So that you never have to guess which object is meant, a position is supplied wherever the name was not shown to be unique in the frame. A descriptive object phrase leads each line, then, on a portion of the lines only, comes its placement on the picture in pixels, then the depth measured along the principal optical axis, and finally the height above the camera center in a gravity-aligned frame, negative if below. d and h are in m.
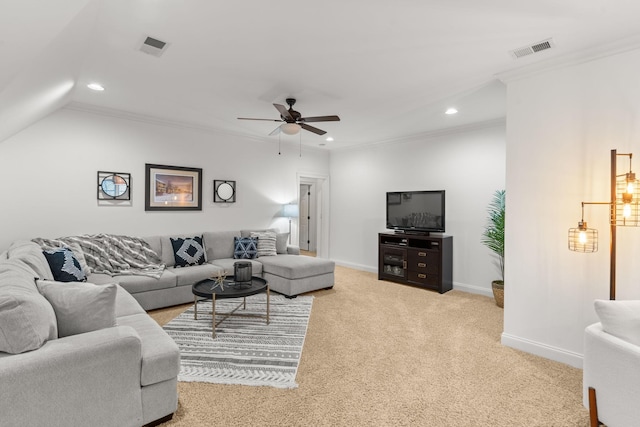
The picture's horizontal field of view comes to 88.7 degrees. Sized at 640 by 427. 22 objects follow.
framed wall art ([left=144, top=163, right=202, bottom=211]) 4.86 +0.39
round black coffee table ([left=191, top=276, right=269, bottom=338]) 3.23 -0.78
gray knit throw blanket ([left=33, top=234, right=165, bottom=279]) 3.94 -0.52
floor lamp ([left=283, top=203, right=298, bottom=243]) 6.32 +0.07
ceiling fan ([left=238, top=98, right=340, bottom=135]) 3.61 +1.08
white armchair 1.63 -0.77
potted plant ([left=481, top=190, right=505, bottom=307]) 4.26 -0.23
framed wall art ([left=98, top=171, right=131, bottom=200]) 4.45 +0.37
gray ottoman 4.55 -0.86
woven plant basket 4.20 -0.97
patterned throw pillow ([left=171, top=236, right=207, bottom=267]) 4.62 -0.55
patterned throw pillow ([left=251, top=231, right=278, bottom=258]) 5.38 -0.49
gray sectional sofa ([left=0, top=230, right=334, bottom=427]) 1.51 -0.76
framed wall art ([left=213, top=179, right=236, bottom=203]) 5.56 +0.39
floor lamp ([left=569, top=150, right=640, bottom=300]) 2.29 +0.08
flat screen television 5.25 +0.09
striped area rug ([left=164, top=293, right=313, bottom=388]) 2.50 -1.21
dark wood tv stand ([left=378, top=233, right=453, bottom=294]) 5.01 -0.71
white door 9.13 -0.01
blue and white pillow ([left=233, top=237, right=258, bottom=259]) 5.23 -0.55
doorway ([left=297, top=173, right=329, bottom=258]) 7.35 +0.02
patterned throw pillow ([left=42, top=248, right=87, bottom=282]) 3.18 -0.54
